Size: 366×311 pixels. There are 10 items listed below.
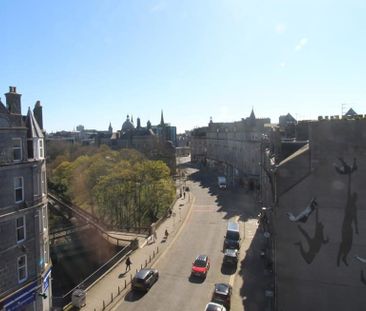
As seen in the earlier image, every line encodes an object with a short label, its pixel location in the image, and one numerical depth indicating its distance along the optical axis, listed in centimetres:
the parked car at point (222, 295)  2370
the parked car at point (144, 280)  2583
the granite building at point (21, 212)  1964
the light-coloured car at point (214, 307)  2181
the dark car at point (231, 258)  3075
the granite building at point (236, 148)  7275
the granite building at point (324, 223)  1906
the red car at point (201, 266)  2841
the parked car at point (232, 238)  3494
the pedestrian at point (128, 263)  3039
